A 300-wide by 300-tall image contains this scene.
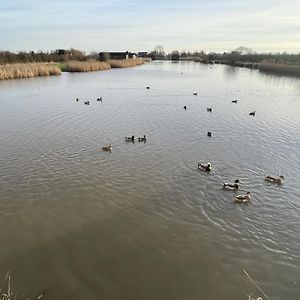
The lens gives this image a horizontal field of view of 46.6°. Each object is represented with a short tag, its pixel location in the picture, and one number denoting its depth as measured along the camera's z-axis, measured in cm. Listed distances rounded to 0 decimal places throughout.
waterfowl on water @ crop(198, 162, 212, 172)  1343
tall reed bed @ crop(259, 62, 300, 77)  5693
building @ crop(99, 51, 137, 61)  12988
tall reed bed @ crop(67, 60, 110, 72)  6081
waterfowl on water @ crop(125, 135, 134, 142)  1757
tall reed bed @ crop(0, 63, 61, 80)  4500
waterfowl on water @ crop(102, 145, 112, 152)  1608
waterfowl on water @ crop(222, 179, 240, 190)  1184
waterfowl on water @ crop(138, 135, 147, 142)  1761
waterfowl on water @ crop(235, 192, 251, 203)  1104
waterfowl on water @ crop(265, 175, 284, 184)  1253
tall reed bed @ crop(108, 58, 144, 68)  7949
